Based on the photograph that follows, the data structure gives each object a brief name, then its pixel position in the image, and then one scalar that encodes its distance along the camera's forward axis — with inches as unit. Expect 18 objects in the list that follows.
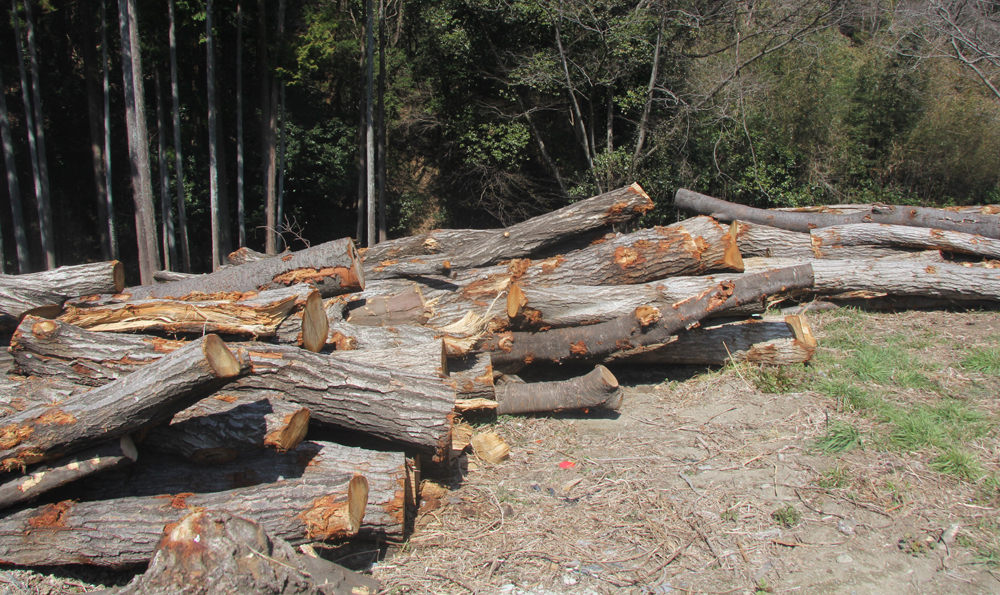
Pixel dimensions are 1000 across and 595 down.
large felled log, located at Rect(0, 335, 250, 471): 112.0
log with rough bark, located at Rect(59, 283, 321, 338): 163.2
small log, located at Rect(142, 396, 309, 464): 128.5
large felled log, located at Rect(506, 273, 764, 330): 199.6
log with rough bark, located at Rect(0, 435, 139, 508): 117.3
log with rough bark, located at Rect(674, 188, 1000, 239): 289.7
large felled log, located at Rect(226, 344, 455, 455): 140.3
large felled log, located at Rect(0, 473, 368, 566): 117.8
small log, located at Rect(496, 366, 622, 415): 185.8
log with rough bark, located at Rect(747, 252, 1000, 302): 252.4
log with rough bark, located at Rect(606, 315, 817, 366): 207.9
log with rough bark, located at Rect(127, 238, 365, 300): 196.5
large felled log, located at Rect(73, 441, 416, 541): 127.1
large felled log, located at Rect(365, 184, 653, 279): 228.2
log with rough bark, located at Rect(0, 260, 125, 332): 165.8
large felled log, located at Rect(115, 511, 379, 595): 92.6
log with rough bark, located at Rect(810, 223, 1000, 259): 272.4
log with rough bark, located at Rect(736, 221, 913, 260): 261.4
